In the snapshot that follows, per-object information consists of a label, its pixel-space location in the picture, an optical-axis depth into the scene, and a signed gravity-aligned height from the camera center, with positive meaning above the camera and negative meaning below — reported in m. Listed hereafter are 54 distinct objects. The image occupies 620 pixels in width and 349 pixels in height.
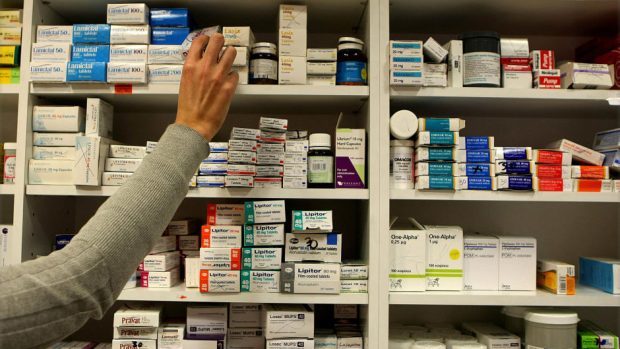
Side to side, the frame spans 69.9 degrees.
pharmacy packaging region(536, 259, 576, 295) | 1.46 -0.26
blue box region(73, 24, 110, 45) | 1.48 +0.53
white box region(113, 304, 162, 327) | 1.42 -0.40
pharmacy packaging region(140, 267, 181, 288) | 1.48 -0.28
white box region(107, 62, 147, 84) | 1.44 +0.39
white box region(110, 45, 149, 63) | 1.47 +0.46
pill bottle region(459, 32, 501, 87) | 1.47 +0.46
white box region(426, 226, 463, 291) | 1.48 -0.21
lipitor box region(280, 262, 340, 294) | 1.42 -0.26
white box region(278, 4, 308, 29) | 1.50 +0.61
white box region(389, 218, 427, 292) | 1.46 -0.21
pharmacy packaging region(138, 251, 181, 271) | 1.48 -0.23
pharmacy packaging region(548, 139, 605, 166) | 1.53 +0.16
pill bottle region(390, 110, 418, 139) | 1.46 +0.24
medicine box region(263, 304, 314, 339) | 1.43 -0.41
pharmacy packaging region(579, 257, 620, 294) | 1.50 -0.26
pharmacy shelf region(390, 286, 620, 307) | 1.43 -0.32
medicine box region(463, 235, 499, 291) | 1.50 -0.24
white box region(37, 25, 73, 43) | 1.48 +0.53
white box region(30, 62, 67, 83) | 1.44 +0.39
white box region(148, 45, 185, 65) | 1.47 +0.47
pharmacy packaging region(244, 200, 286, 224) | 1.42 -0.05
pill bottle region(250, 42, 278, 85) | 1.48 +0.44
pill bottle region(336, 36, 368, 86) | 1.49 +0.44
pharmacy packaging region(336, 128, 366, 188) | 1.47 +0.13
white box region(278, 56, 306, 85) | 1.48 +0.42
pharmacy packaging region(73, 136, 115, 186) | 1.43 +0.10
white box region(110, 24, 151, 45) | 1.48 +0.53
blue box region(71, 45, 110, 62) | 1.46 +0.46
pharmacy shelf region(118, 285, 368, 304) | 1.41 -0.33
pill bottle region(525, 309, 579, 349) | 1.44 -0.43
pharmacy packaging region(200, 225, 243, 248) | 1.43 -0.13
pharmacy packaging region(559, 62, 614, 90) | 1.50 +0.42
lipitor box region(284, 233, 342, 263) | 1.44 -0.17
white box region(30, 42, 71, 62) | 1.46 +0.46
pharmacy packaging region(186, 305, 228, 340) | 1.47 -0.43
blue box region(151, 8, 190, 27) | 1.50 +0.60
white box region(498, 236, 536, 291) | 1.49 -0.22
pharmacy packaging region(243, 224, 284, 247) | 1.43 -0.13
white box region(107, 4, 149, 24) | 1.48 +0.60
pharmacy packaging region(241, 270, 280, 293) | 1.43 -0.27
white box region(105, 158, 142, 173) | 1.47 +0.09
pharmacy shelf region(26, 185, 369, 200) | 1.44 +0.01
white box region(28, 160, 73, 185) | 1.46 +0.07
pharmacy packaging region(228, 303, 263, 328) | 1.50 -0.41
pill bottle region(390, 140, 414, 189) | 1.49 +0.11
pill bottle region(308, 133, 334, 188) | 1.47 +0.11
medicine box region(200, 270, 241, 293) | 1.40 -0.27
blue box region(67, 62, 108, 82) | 1.44 +0.39
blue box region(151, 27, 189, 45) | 1.50 +0.54
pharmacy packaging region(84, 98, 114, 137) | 1.49 +0.26
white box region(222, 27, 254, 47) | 1.47 +0.53
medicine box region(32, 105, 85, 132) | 1.48 +0.25
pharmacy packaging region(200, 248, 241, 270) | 1.41 -0.20
